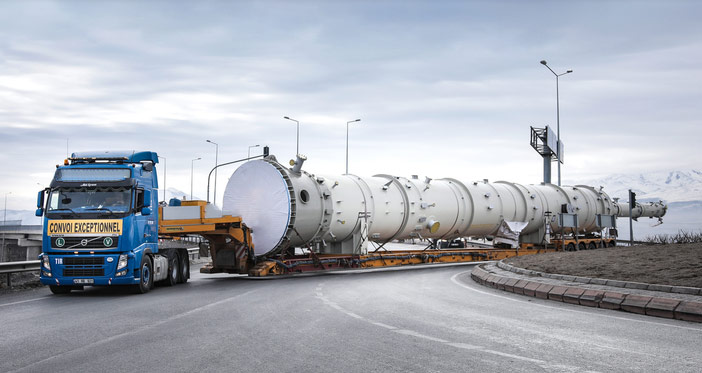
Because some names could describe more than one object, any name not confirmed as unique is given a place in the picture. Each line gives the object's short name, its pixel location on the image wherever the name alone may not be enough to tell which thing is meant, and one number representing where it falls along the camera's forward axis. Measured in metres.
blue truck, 13.59
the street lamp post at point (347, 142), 45.17
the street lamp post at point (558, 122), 35.69
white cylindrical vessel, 19.16
